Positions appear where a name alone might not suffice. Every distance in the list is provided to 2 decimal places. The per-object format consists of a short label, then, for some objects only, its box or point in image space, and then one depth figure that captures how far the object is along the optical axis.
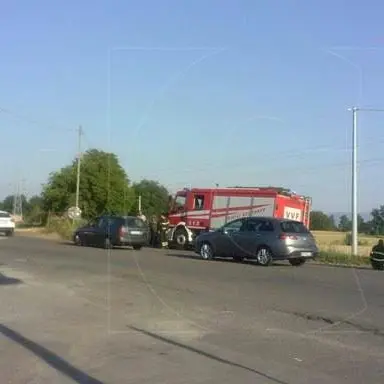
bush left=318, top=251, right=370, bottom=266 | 25.23
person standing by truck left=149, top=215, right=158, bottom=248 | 34.81
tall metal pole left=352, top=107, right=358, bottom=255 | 27.52
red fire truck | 31.84
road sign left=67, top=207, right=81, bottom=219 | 46.03
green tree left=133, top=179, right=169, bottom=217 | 52.97
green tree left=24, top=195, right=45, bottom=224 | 66.06
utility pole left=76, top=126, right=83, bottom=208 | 49.96
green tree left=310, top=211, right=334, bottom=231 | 96.16
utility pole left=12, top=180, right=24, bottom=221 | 109.97
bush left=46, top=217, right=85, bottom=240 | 45.47
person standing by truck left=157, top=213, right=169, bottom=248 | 34.06
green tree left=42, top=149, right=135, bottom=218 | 56.25
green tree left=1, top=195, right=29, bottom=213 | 153.80
